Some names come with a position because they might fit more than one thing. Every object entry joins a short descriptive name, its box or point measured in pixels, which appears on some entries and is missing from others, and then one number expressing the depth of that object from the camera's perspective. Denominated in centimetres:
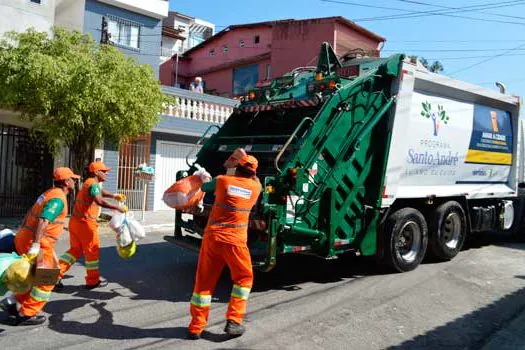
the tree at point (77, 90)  939
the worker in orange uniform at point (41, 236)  451
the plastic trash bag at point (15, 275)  399
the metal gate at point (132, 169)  1398
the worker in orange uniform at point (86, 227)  566
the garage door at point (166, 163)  1461
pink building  2488
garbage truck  573
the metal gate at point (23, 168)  1336
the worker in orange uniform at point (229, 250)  436
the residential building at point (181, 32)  3148
